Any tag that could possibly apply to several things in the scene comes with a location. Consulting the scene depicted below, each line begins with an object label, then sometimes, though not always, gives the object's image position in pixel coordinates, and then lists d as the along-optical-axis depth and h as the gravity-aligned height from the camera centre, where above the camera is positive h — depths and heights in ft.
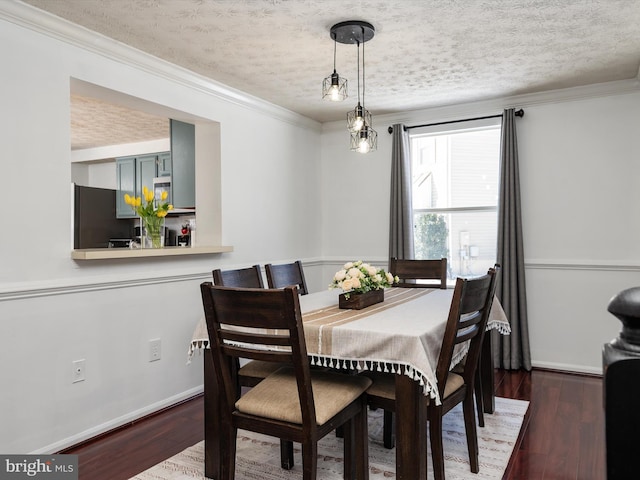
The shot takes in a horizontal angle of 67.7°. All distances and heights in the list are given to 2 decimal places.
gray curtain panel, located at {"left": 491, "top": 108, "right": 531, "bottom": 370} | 13.21 -0.61
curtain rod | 13.44 +3.53
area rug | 7.55 -3.74
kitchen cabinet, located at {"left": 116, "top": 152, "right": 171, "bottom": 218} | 18.89 +2.71
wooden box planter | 7.88 -1.05
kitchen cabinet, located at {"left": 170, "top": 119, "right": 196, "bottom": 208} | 13.56 +2.18
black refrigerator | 16.99 +0.83
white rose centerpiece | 7.82 -0.70
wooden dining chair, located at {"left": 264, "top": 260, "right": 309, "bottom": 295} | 9.73 -0.79
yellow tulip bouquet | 10.46 +0.51
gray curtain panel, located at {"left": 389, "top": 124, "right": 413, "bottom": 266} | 14.98 +1.20
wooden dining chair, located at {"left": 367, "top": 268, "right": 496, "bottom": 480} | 6.45 -2.04
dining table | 6.02 -1.55
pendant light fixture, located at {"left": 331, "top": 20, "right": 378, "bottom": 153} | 8.54 +2.25
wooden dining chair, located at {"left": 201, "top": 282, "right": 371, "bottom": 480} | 5.53 -2.04
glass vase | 10.64 +0.24
